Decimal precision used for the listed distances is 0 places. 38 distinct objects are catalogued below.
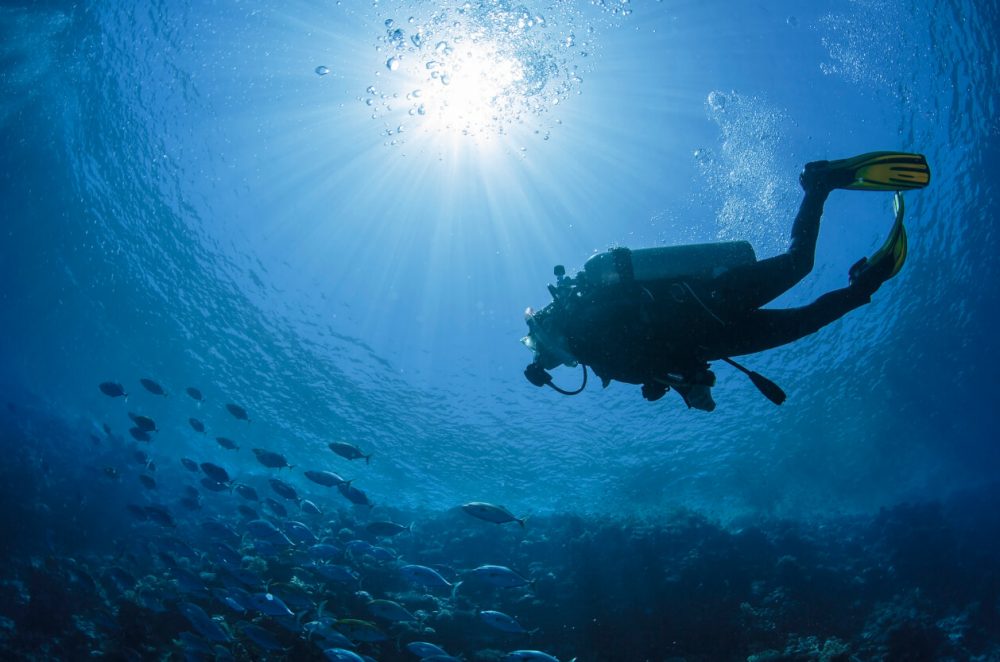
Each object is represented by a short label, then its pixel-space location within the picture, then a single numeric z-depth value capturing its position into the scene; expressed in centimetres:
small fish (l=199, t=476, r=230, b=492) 1112
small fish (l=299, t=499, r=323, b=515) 1089
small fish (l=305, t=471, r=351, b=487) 936
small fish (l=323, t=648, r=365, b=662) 650
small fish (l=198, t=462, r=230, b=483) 1011
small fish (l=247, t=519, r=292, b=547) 912
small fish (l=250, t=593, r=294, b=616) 749
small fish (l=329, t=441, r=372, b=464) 921
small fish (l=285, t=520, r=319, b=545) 953
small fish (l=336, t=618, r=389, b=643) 705
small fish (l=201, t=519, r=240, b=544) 1028
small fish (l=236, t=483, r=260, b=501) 1103
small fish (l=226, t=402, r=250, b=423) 1147
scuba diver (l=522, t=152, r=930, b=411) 429
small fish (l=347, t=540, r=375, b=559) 925
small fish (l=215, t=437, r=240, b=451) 1191
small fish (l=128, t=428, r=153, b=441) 1120
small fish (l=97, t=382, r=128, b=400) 1088
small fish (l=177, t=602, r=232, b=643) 776
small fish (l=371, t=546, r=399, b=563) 956
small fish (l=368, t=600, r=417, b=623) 757
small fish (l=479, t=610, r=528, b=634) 704
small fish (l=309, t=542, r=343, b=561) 905
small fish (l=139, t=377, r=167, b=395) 1159
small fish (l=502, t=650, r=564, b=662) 643
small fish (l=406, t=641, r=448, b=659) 694
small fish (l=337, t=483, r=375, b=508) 935
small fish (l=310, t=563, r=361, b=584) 832
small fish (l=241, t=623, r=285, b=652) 732
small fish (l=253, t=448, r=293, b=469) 1016
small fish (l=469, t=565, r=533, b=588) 755
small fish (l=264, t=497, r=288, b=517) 1109
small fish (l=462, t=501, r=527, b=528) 721
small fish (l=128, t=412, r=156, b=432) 1055
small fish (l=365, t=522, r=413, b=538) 921
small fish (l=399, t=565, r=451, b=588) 764
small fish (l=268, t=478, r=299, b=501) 1037
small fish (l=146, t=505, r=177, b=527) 1046
